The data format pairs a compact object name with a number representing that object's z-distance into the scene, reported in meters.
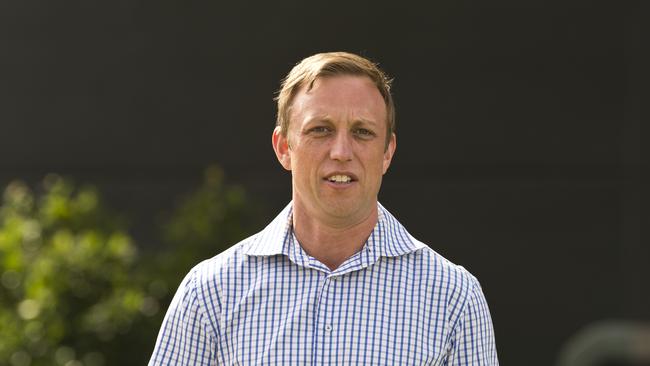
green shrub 10.01
